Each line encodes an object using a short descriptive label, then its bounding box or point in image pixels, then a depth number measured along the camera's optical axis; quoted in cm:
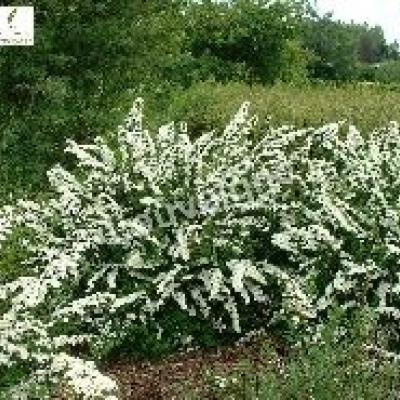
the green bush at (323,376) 516
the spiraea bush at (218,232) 712
